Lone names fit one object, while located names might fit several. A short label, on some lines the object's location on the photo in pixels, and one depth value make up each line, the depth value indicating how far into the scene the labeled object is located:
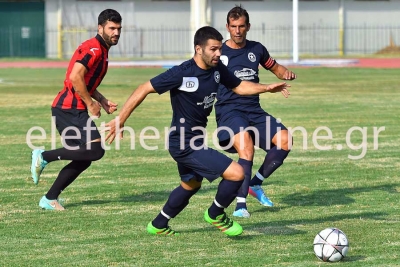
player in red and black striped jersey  18.45
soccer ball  13.90
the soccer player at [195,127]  15.01
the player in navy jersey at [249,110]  18.86
